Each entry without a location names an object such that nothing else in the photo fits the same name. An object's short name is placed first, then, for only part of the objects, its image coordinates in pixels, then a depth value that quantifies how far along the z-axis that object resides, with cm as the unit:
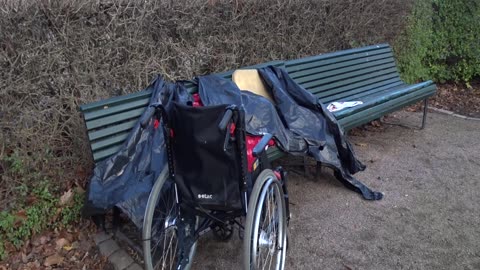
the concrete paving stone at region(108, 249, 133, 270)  301
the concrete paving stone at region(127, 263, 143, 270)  298
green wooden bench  321
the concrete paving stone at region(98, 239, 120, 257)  315
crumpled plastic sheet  312
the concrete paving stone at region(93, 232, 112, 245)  327
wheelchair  241
